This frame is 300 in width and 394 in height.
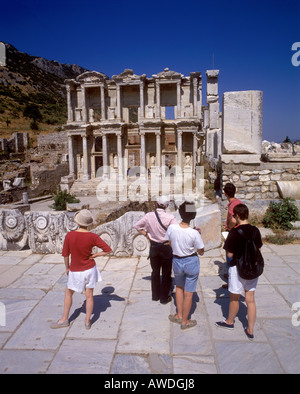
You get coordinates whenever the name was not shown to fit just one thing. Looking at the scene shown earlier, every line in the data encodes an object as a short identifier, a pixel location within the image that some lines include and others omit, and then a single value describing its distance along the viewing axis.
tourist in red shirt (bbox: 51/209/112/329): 3.55
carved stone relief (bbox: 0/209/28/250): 6.94
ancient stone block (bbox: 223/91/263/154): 7.33
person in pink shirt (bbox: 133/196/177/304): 4.18
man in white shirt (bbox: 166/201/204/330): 3.46
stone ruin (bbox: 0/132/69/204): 21.44
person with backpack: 3.25
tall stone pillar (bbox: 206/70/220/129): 16.00
